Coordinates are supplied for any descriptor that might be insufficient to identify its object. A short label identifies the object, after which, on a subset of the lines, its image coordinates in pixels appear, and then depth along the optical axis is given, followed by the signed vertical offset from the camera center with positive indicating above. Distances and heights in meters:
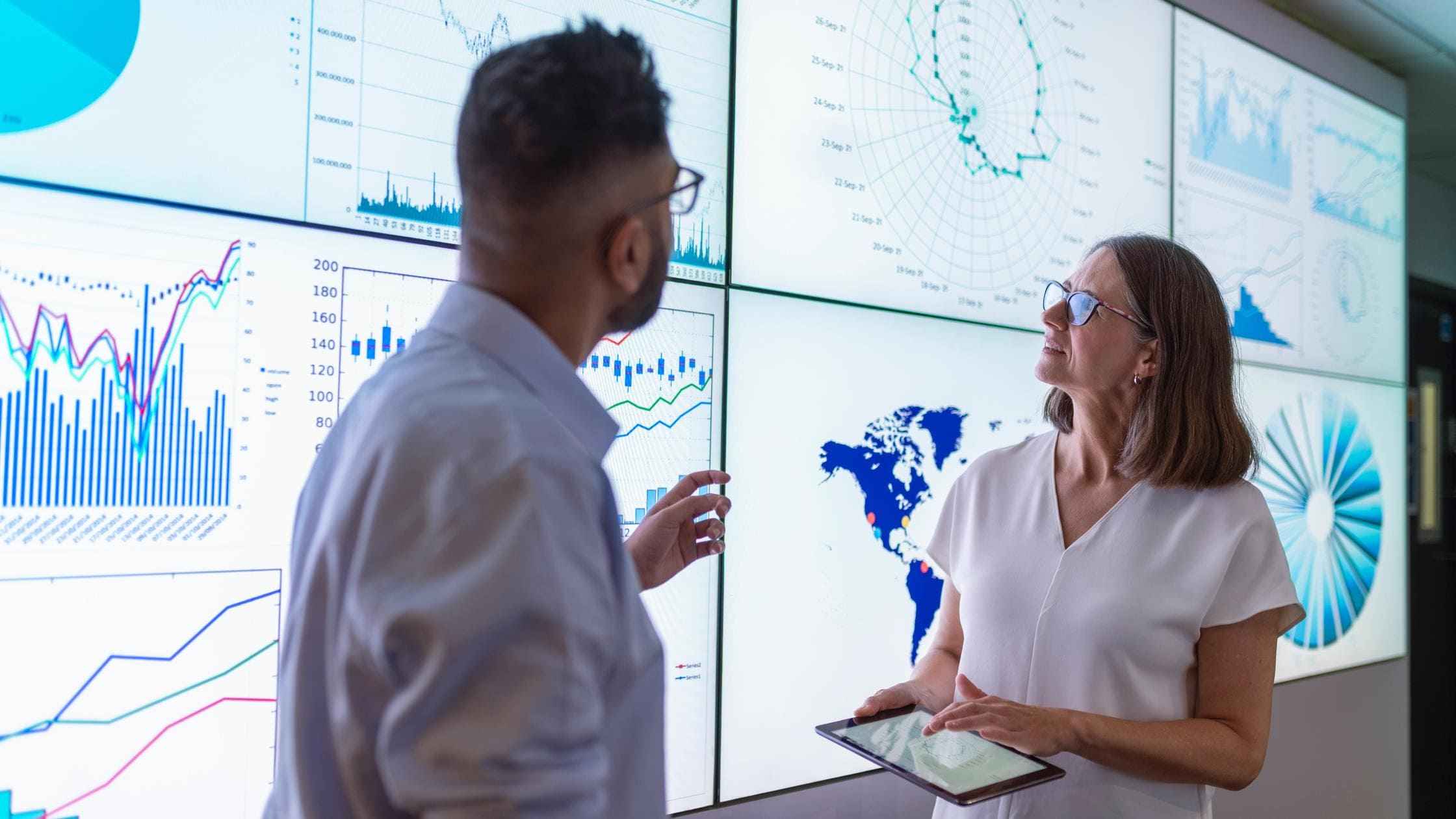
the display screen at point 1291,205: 2.76 +0.80
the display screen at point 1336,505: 2.92 -0.18
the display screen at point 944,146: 1.83 +0.67
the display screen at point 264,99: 1.14 +0.43
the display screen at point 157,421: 1.10 +0.00
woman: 1.27 -0.19
